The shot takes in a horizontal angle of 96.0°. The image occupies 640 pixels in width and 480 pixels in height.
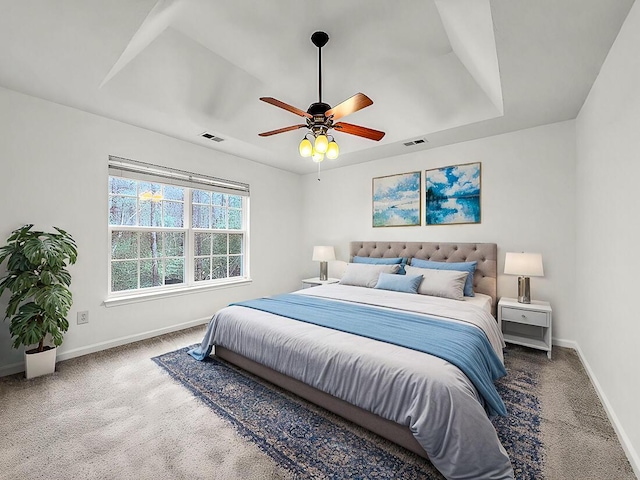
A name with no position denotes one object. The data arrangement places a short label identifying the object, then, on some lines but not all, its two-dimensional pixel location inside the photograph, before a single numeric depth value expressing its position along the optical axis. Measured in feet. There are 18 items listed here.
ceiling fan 7.17
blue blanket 5.67
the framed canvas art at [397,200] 13.93
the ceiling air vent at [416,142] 12.42
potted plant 7.93
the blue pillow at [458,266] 11.16
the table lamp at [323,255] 15.84
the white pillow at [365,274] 12.65
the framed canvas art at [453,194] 12.39
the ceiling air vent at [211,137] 11.92
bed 4.73
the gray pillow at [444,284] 10.52
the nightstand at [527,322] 9.86
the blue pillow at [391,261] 12.99
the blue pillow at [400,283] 11.25
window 11.26
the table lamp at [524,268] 10.16
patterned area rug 5.16
